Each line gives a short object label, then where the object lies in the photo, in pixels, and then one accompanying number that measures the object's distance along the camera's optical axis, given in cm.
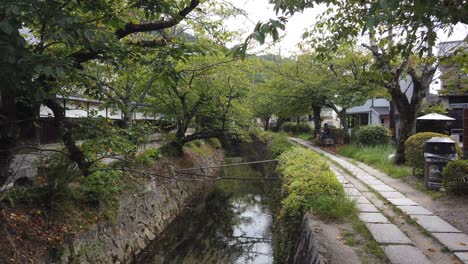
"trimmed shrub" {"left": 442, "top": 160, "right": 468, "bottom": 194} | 767
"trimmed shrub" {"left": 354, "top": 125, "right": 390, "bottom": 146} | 1892
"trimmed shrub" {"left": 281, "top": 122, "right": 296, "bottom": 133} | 4468
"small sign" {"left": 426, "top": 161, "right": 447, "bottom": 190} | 864
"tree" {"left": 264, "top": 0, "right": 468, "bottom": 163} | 330
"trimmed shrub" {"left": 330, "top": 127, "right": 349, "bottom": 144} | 2438
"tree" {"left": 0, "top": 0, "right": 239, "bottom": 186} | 310
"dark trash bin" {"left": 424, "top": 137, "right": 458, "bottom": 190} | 867
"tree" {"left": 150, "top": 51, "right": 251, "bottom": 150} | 1301
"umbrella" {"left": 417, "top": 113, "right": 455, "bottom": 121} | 1681
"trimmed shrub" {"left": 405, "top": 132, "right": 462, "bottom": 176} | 1047
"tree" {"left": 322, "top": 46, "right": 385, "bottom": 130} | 1891
